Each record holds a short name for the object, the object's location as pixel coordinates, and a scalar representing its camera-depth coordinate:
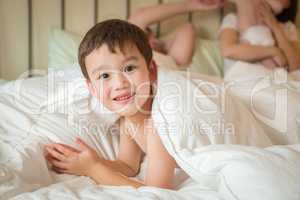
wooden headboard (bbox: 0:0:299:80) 1.75
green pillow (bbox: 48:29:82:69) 1.64
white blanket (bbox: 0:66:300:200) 0.71
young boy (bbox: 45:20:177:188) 0.95
